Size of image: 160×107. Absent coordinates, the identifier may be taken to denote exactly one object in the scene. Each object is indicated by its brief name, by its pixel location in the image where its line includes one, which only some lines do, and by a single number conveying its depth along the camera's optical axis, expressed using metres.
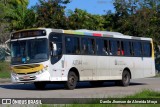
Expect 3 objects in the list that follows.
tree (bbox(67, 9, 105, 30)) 42.06
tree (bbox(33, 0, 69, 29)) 41.25
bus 22.20
